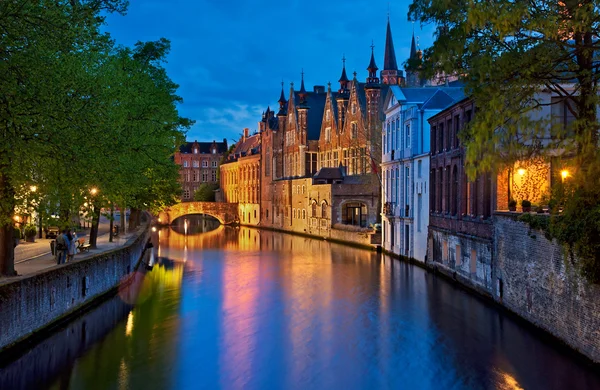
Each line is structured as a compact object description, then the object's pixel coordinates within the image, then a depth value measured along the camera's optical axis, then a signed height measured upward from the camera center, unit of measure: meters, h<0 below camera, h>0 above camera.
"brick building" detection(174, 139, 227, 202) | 120.75 +8.11
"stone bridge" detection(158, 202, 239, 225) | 85.19 -0.41
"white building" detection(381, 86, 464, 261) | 34.66 +2.47
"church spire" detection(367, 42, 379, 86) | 61.45 +13.22
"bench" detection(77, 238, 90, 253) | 26.81 -1.64
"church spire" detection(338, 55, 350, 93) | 70.00 +13.80
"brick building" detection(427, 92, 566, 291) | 22.53 +0.35
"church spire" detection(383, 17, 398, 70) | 78.12 +18.66
